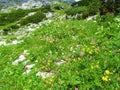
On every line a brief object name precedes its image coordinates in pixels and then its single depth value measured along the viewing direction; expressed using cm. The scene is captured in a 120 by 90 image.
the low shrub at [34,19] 2221
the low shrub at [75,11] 1657
